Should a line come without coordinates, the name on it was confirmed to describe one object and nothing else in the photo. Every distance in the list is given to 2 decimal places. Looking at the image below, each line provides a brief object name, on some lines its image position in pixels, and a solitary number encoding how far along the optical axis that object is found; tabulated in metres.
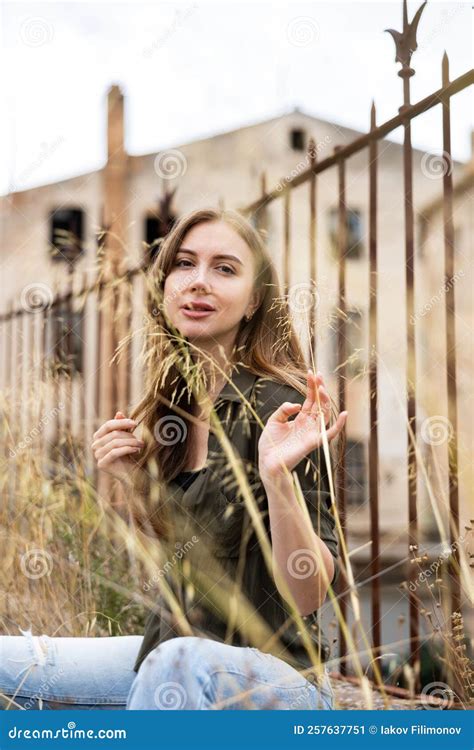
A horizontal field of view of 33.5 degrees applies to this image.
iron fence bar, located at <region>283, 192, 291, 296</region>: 2.13
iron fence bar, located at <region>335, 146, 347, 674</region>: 1.76
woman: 1.28
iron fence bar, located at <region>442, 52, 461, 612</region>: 1.69
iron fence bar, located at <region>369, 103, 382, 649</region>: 1.79
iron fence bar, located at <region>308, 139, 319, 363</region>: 2.04
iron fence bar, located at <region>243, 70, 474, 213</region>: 1.69
